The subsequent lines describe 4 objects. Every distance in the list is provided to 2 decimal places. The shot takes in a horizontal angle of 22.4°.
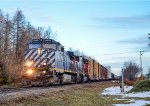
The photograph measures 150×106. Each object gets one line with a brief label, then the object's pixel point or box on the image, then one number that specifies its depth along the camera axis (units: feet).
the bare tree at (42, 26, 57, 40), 338.30
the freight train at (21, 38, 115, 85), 107.04
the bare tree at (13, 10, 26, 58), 271.69
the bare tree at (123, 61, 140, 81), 310.90
